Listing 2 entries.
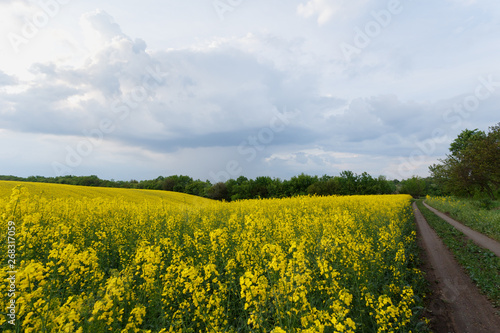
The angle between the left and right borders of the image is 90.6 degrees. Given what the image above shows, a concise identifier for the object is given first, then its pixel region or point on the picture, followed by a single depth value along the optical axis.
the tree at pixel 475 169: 27.16
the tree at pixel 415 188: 73.25
